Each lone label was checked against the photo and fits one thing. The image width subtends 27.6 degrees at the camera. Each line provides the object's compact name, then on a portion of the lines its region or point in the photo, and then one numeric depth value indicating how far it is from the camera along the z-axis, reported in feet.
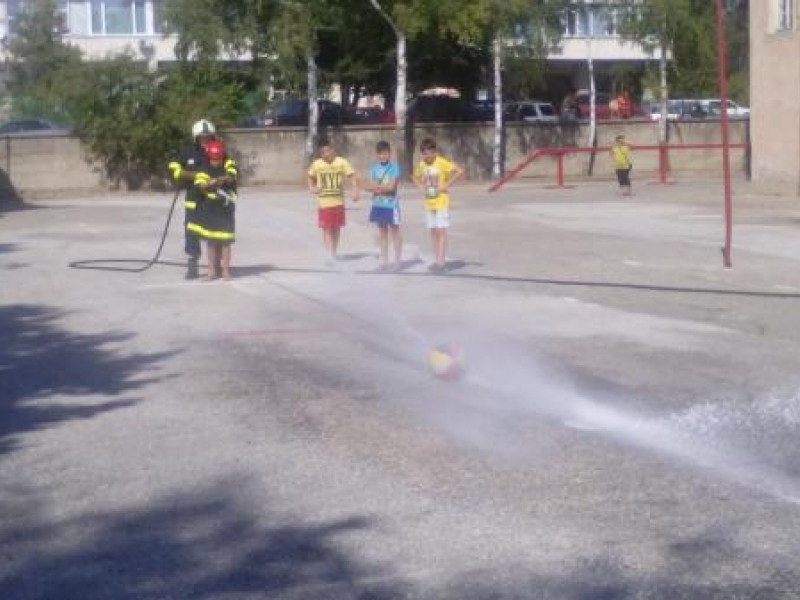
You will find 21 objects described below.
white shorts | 61.82
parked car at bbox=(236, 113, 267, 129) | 151.09
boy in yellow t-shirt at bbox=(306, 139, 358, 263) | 64.34
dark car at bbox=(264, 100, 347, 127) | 164.86
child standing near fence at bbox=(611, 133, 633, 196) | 112.78
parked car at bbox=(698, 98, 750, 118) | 182.77
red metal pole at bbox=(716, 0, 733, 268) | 61.57
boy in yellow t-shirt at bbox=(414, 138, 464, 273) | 61.93
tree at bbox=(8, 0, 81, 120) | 209.97
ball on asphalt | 37.81
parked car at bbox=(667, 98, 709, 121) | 183.13
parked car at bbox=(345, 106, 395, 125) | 168.86
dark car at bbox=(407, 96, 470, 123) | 170.50
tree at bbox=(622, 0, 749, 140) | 154.40
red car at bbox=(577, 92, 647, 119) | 174.70
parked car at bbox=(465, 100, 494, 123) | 170.91
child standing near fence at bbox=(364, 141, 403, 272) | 62.23
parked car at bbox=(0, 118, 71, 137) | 167.12
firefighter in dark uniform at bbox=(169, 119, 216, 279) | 57.88
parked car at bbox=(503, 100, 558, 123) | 180.13
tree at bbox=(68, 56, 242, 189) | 132.16
